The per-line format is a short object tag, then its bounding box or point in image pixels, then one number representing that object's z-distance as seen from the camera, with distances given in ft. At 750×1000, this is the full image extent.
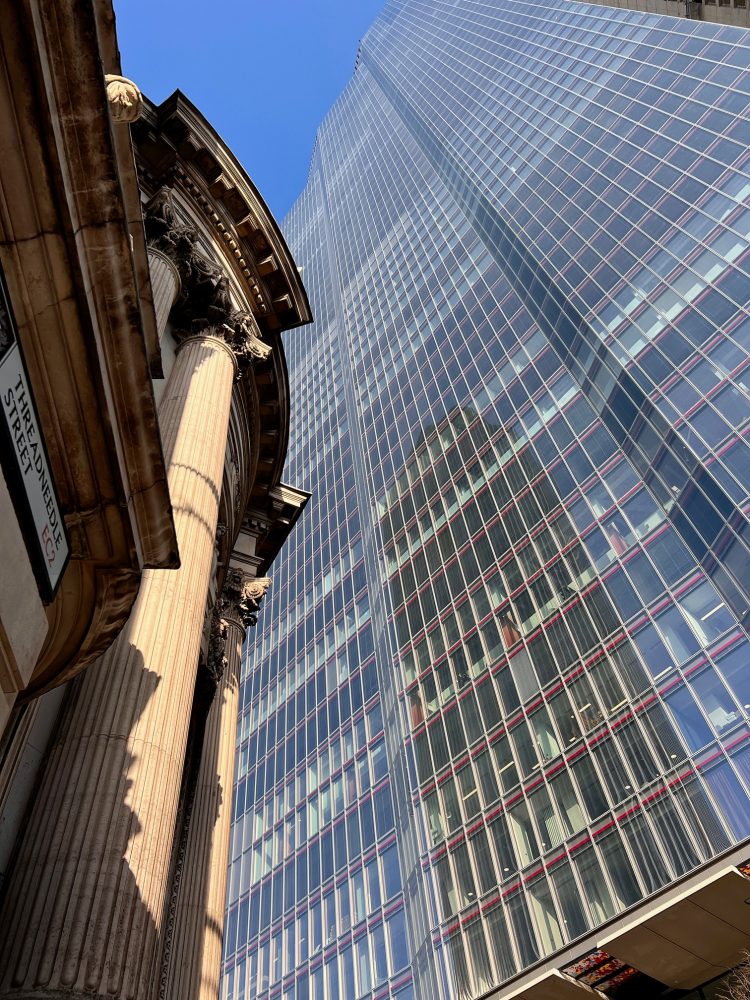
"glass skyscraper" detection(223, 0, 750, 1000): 107.96
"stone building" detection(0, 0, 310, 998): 19.72
